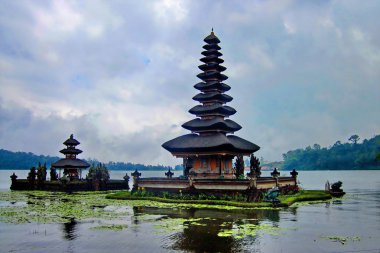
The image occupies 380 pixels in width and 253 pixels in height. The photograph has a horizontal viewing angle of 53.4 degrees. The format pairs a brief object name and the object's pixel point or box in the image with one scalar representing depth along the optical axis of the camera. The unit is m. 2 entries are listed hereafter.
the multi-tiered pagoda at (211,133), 41.44
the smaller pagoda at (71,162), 57.73
